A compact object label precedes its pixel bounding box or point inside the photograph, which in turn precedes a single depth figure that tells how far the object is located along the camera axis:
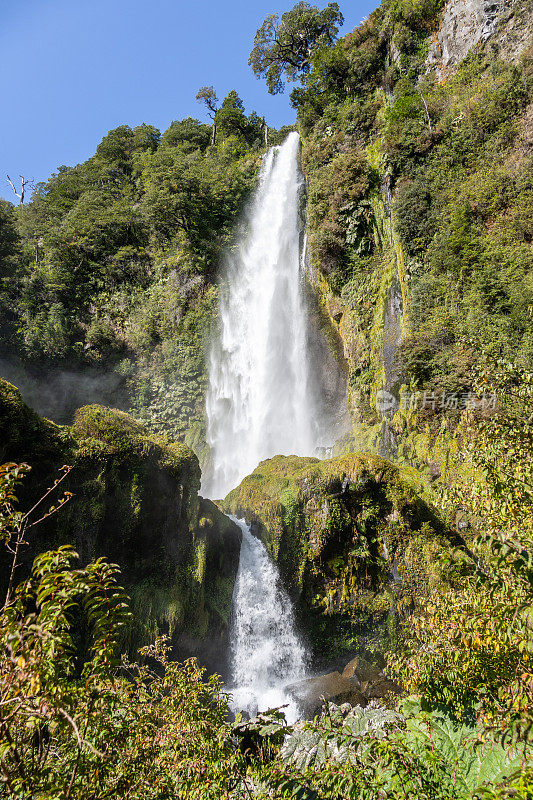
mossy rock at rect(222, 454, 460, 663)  10.66
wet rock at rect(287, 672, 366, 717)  9.07
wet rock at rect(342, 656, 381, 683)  9.77
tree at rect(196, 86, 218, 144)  36.61
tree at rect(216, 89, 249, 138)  34.47
